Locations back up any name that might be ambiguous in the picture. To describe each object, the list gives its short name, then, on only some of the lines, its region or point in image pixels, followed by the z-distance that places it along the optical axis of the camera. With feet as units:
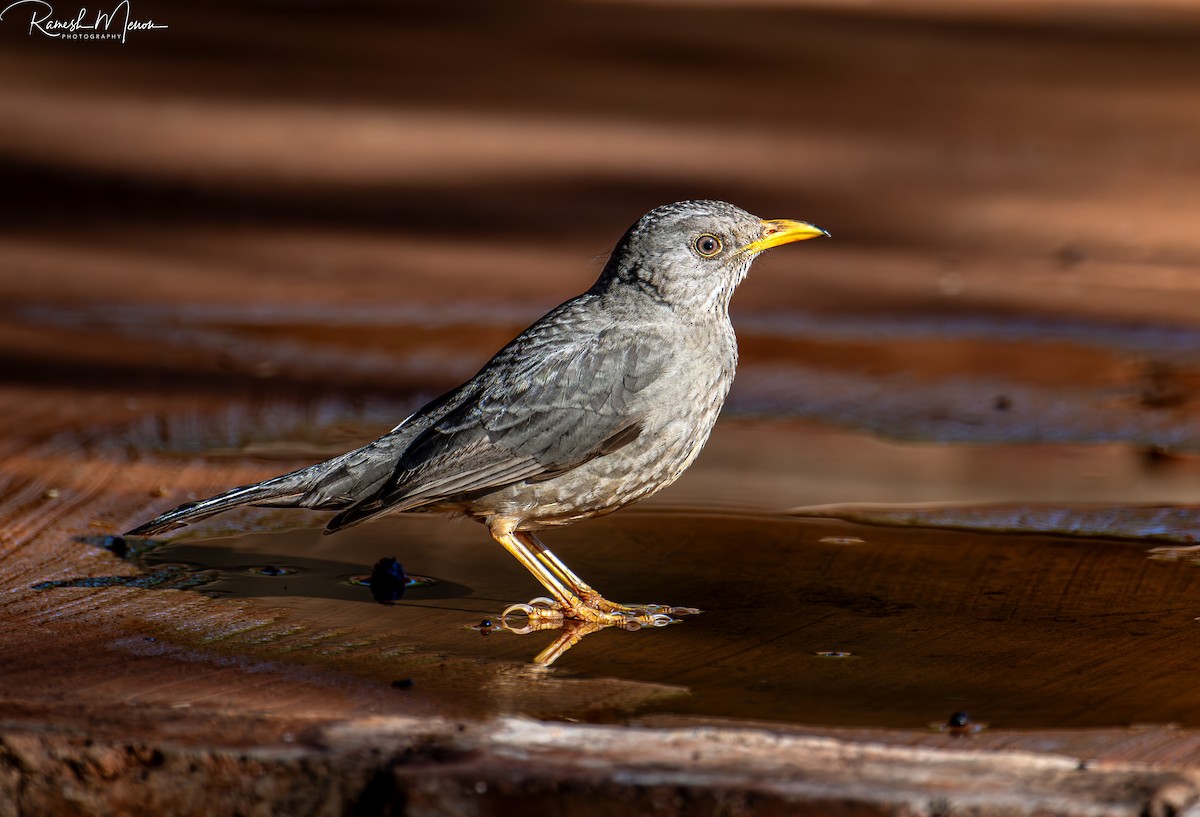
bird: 26.07
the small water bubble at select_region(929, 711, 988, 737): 18.83
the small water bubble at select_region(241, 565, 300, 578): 26.35
